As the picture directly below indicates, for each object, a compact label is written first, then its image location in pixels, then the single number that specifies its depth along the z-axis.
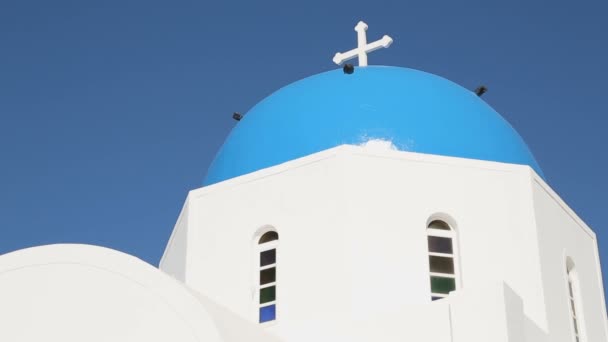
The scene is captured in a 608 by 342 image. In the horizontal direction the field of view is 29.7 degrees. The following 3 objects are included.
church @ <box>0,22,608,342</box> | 11.09
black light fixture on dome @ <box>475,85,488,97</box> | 16.30
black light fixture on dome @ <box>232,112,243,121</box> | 16.69
